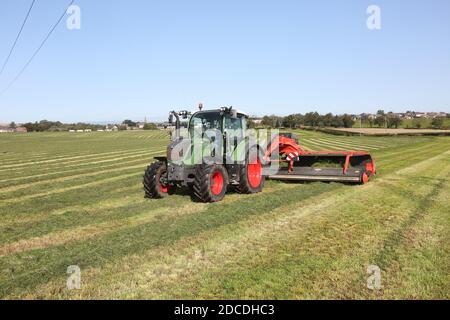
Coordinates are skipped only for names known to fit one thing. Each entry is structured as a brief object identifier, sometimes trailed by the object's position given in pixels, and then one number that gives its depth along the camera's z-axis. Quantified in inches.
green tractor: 347.6
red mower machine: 449.4
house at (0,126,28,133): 5205.7
